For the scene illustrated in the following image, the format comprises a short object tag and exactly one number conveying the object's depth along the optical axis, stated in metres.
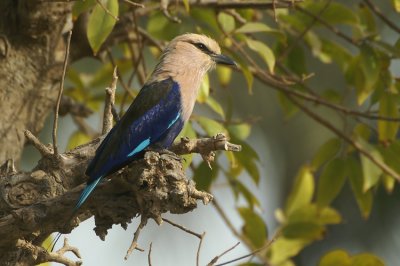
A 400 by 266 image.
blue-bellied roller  9.42
